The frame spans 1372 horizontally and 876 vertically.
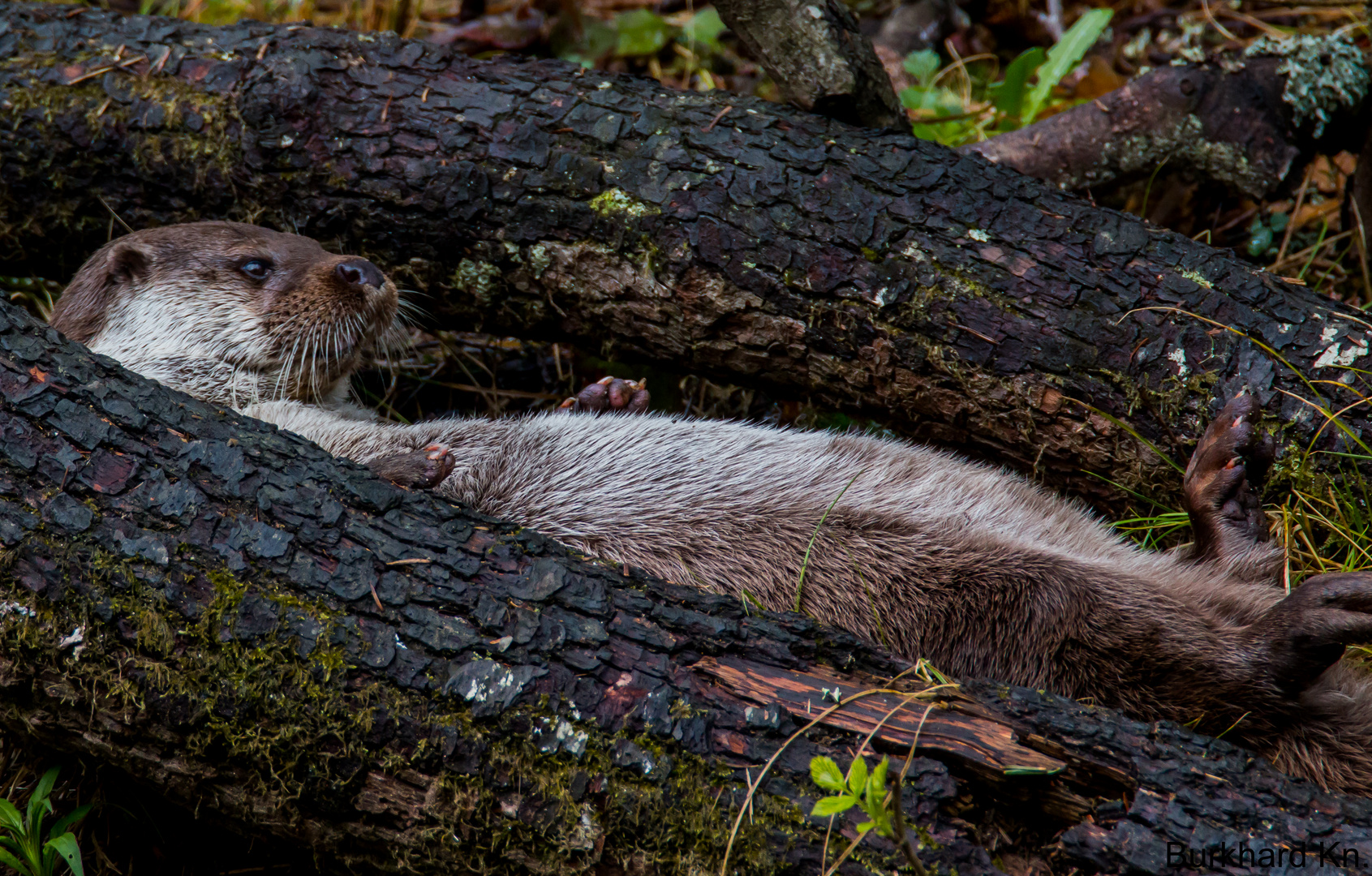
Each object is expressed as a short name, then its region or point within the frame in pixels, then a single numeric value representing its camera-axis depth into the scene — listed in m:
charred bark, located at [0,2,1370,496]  6.03
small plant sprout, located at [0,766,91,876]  4.91
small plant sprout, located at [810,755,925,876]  3.27
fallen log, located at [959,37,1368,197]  7.55
